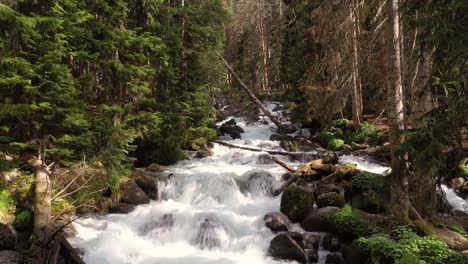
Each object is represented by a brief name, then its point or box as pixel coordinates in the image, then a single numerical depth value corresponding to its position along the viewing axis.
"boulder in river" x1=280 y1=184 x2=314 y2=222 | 11.36
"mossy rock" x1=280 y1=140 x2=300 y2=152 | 20.50
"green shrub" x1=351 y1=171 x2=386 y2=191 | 11.95
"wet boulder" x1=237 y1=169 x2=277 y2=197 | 14.13
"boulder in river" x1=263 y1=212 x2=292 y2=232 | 11.01
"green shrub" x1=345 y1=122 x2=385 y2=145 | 18.79
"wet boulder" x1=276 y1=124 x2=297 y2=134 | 26.02
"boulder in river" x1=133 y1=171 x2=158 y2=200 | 13.88
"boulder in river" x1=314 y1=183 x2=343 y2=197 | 12.43
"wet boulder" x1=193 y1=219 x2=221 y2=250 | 10.91
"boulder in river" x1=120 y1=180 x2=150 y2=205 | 13.12
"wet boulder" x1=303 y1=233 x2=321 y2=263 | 9.83
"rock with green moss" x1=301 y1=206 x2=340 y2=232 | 10.45
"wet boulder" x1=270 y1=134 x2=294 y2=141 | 23.63
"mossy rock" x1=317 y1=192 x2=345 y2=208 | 11.52
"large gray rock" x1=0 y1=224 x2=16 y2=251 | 8.78
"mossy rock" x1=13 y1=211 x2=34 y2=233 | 9.65
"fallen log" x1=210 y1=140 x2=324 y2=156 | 17.67
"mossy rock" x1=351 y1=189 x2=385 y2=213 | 11.12
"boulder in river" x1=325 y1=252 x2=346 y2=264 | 9.36
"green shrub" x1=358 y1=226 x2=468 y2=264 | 7.78
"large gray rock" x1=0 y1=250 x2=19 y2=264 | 7.58
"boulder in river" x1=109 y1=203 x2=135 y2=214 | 12.51
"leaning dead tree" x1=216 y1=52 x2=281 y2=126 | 27.15
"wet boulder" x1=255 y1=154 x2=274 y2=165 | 17.95
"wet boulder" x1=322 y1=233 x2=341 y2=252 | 9.91
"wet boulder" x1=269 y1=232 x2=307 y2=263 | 9.79
